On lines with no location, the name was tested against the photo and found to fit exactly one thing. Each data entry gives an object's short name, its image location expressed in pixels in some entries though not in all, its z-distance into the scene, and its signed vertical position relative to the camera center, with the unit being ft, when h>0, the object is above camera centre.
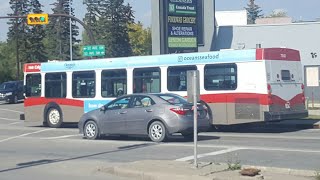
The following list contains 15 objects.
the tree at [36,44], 270.87 +18.47
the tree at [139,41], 310.45 +22.32
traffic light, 127.03 +13.65
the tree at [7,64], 261.24 +10.39
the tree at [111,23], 269.23 +27.55
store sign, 131.13 +12.48
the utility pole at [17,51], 233.27 +13.32
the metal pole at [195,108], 41.83 -1.42
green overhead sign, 136.26 +7.93
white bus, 71.05 +0.45
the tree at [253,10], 526.16 +62.49
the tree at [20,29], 270.05 +25.32
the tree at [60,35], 298.35 +24.61
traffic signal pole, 126.31 +12.36
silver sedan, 62.64 -3.05
